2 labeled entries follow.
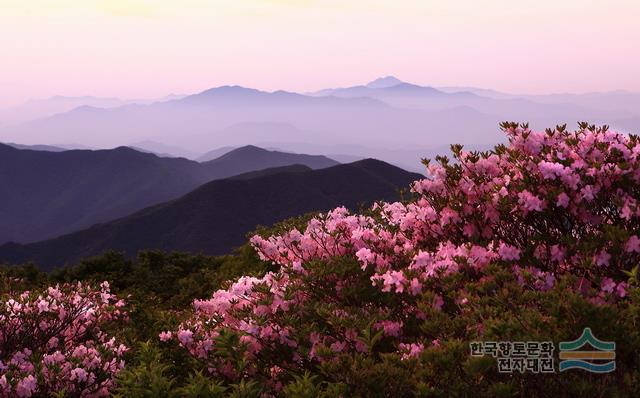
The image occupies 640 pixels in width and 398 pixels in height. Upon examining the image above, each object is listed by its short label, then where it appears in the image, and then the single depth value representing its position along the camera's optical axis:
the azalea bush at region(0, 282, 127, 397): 6.05
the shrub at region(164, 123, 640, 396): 4.52
